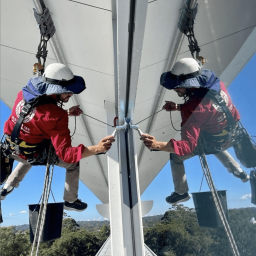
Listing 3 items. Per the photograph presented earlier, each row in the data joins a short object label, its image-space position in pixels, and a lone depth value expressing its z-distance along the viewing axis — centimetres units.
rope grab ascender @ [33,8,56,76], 159
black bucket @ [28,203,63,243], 193
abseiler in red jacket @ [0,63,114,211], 133
